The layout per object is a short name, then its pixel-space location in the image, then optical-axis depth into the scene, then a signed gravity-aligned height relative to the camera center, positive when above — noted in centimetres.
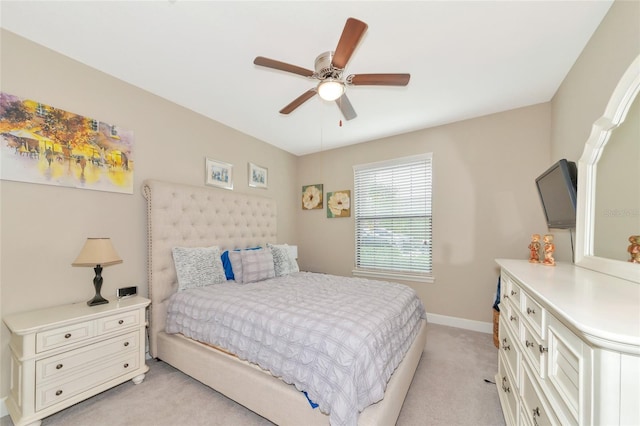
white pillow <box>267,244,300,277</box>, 328 -66
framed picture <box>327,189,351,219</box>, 427 +14
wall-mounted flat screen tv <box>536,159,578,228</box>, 192 +17
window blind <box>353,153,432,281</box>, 362 -8
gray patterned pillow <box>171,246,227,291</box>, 256 -60
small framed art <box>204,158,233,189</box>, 323 +50
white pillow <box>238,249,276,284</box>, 284 -63
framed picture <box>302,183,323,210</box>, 458 +28
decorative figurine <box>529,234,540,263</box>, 220 -32
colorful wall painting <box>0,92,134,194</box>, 184 +51
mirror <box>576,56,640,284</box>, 137 +17
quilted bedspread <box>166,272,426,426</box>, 140 -84
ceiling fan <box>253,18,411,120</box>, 163 +96
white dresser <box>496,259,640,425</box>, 67 -47
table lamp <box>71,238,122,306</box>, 195 -37
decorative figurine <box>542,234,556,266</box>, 196 -31
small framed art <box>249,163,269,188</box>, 385 +57
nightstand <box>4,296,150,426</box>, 162 -105
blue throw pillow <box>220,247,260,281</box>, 295 -65
